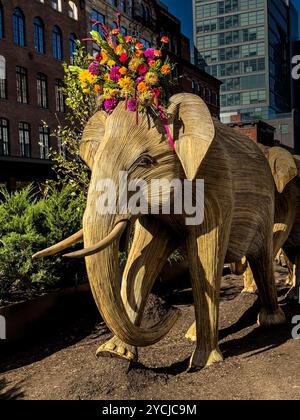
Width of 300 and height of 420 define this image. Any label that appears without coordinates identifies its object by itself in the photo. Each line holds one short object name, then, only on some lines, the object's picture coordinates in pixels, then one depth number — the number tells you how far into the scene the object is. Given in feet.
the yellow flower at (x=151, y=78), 13.22
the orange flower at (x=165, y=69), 13.56
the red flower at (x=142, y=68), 13.44
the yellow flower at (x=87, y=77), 13.80
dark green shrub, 21.72
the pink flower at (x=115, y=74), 13.50
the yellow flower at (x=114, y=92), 13.64
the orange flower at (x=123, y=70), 13.39
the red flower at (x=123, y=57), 13.51
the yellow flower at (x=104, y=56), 13.67
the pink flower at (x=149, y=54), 13.70
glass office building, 270.05
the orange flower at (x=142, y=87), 13.28
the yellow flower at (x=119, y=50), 13.50
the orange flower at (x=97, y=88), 13.94
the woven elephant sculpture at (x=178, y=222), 12.52
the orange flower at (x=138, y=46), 13.65
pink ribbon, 13.43
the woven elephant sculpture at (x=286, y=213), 19.67
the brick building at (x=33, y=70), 86.94
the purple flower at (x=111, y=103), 13.87
